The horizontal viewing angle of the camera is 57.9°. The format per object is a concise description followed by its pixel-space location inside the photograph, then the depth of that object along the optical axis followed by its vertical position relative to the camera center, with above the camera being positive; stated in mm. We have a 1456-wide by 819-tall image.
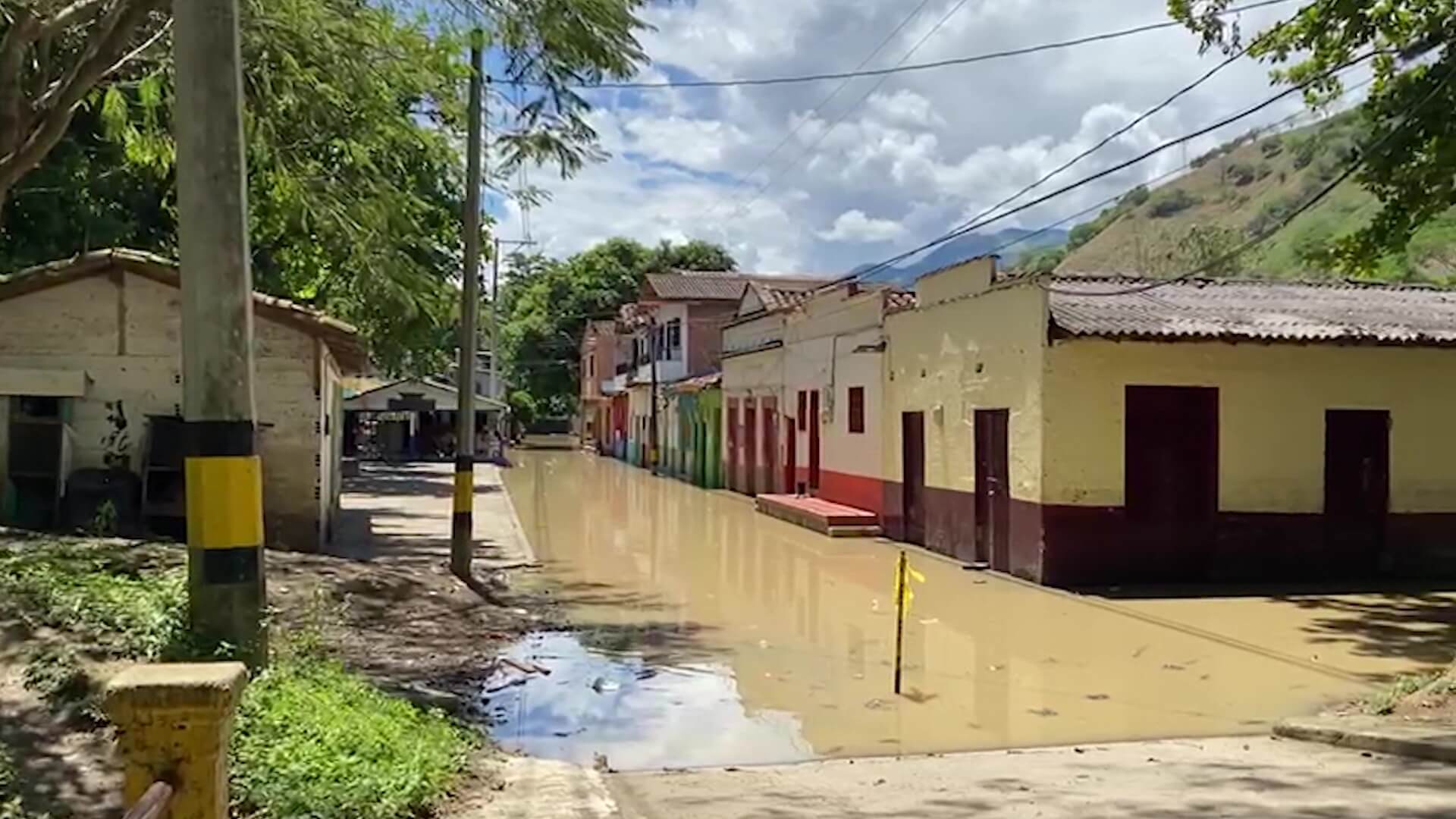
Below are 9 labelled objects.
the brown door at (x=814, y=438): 28250 -272
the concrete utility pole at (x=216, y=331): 6457 +455
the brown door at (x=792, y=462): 30000 -838
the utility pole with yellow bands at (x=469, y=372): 15203 +623
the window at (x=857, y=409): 24500 +311
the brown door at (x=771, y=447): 31797 -512
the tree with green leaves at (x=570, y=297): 77625 +7535
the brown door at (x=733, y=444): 36000 -505
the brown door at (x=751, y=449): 33844 -612
